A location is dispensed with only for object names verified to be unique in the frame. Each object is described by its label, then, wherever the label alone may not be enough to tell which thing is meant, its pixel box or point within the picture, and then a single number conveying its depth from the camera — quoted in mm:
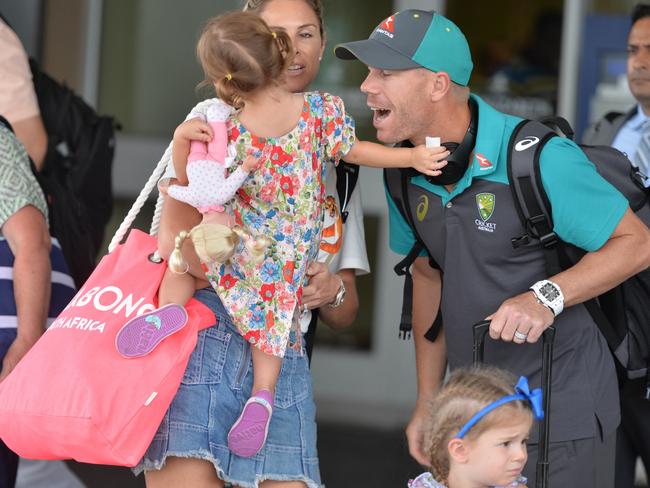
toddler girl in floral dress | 5523
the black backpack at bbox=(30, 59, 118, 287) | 8898
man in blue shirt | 8734
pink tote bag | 5316
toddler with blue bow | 5426
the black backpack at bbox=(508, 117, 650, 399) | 6031
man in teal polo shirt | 6027
